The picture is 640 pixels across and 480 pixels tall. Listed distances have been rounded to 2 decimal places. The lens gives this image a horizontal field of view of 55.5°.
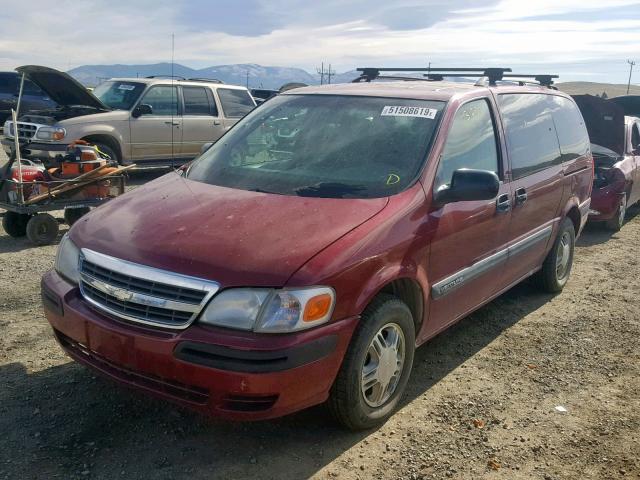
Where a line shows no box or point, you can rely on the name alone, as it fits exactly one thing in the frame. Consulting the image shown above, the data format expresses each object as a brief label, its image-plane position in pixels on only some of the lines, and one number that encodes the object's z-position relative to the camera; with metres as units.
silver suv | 9.35
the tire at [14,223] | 6.83
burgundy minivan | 2.67
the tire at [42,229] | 6.50
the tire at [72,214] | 7.43
